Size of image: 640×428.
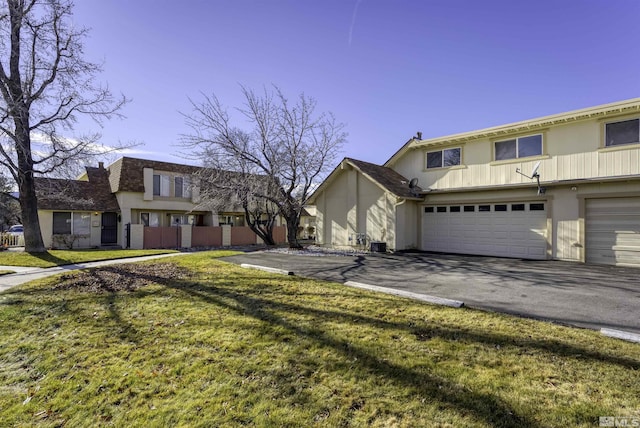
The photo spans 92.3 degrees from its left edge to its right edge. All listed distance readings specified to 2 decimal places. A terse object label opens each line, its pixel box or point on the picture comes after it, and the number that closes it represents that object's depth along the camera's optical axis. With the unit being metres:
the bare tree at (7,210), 25.49
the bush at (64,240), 20.06
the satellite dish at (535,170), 12.47
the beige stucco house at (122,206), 20.50
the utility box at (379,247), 14.85
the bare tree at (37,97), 13.16
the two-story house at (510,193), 11.40
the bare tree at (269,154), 15.36
